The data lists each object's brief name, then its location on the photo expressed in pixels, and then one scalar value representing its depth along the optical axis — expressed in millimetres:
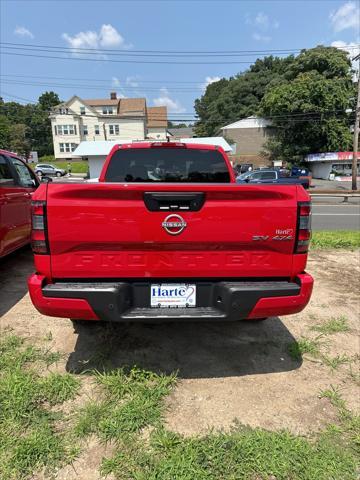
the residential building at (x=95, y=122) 60000
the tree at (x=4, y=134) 50850
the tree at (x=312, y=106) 44188
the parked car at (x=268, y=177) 20906
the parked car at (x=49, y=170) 43688
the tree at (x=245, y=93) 70244
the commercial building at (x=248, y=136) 55844
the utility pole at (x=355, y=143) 25656
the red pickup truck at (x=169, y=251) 2459
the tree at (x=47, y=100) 92212
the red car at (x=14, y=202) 4836
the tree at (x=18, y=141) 63406
